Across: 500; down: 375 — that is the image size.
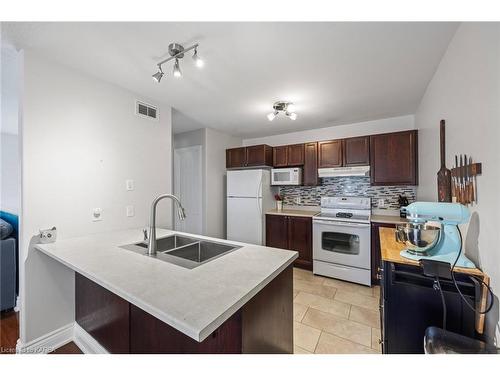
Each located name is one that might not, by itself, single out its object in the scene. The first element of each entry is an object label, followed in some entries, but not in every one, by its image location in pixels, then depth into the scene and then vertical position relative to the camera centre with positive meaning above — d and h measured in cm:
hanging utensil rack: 108 +2
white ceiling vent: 227 +90
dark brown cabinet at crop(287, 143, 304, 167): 356 +57
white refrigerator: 351 -28
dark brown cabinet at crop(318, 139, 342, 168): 323 +54
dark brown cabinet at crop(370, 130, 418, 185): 275 +40
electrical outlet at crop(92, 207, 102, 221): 190 -24
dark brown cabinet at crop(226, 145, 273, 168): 366 +59
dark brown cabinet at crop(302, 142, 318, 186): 343 +39
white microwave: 353 +20
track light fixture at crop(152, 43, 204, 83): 147 +100
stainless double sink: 148 -47
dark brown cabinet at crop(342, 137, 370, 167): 304 +55
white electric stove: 271 -78
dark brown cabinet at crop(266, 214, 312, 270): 319 -77
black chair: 79 -64
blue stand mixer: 112 -27
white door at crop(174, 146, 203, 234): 374 +6
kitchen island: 79 -44
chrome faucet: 135 -31
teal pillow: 212 -43
